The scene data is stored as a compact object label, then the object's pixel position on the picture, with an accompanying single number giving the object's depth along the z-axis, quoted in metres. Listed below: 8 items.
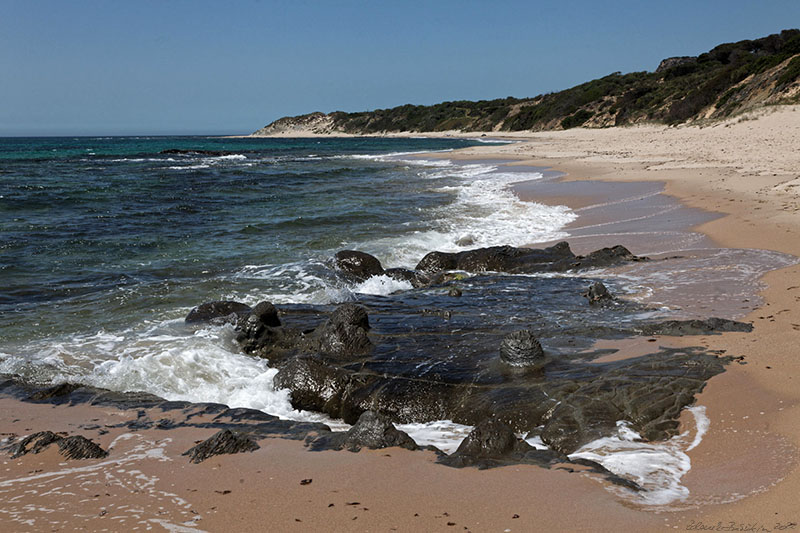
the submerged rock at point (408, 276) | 9.27
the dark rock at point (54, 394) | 5.18
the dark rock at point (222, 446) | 3.85
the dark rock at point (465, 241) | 11.96
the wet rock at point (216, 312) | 7.33
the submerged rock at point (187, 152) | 55.62
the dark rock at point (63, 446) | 3.94
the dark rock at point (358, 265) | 9.78
